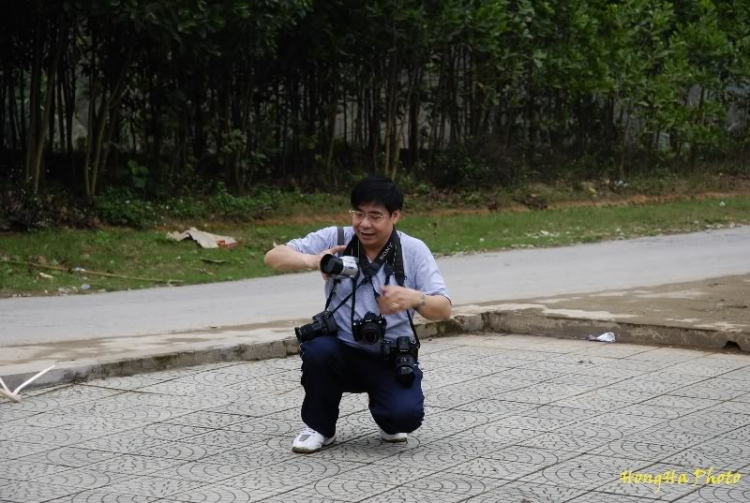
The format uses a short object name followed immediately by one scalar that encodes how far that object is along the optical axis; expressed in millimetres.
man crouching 6168
